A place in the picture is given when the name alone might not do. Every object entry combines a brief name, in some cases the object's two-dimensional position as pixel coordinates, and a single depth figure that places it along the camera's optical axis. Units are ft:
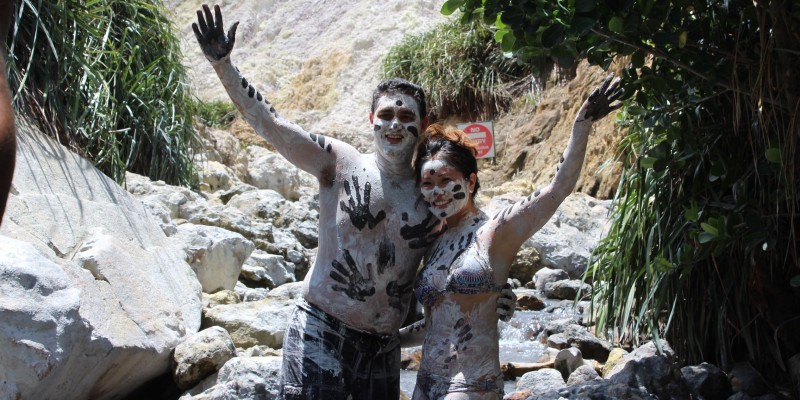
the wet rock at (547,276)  24.71
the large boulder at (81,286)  11.38
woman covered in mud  9.13
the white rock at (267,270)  22.17
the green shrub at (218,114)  47.61
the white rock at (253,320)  16.21
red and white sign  35.53
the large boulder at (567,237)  26.14
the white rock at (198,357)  13.79
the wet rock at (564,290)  23.22
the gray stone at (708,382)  12.76
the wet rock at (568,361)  15.93
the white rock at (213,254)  19.27
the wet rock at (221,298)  18.15
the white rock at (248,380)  11.72
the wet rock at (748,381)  12.89
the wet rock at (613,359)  14.99
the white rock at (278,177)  36.93
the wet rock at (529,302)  22.31
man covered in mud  9.71
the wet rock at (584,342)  16.74
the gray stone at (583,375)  13.88
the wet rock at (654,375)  12.42
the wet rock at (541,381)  13.60
